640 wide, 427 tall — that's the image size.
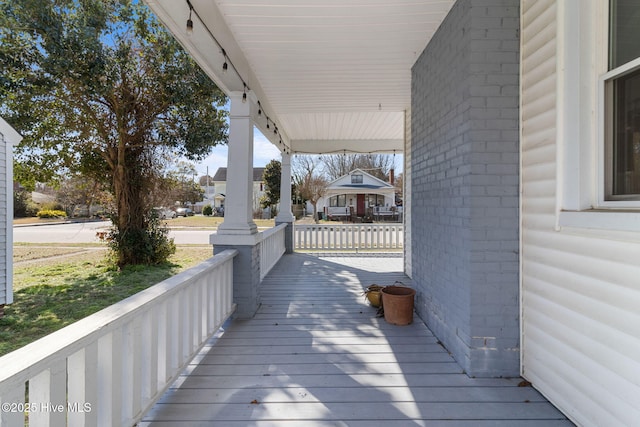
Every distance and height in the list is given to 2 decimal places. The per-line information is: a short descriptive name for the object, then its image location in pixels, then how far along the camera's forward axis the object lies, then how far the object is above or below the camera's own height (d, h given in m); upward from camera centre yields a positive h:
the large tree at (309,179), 18.06 +2.06
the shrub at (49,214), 21.88 -0.26
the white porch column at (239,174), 3.32 +0.40
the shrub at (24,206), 21.00 +0.29
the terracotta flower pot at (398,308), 3.09 -0.96
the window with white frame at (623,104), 1.47 +0.53
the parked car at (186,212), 27.74 -0.12
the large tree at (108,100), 5.13 +2.17
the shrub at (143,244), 6.91 -0.76
